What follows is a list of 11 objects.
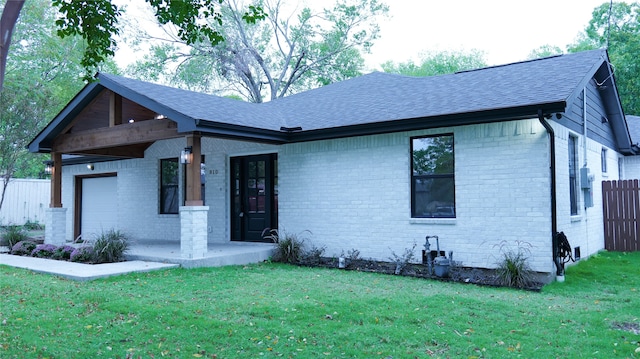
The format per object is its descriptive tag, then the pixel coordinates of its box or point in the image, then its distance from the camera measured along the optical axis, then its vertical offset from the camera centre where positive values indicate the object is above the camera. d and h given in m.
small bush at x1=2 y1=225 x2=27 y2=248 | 13.44 -0.87
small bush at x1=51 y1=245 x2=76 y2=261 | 11.16 -1.07
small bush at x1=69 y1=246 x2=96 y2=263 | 10.58 -1.06
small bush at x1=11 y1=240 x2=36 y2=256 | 12.39 -1.06
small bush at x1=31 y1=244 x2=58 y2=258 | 11.73 -1.07
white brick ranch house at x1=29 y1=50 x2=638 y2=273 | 8.83 +0.97
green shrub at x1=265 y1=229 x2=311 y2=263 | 10.93 -1.04
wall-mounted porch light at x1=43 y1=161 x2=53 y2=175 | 14.06 +1.04
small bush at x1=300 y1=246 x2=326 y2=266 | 10.70 -1.17
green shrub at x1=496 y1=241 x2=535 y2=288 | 8.07 -1.13
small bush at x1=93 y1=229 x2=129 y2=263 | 10.52 -0.93
